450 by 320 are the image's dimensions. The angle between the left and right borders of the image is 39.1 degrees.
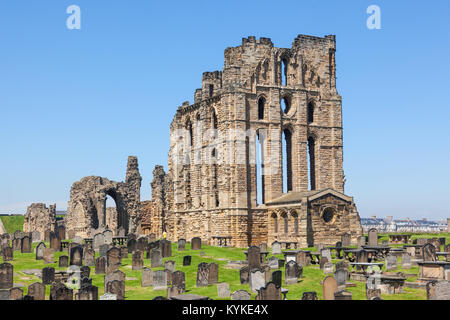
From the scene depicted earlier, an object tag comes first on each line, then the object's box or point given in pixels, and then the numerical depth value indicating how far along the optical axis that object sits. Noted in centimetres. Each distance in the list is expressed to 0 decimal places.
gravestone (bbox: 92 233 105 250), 3575
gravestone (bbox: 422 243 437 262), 2975
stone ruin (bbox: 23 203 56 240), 5847
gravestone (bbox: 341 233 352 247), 3856
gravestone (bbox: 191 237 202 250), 3719
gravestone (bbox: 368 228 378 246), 3791
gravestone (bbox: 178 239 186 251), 3691
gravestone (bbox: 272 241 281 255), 3516
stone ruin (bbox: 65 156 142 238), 5284
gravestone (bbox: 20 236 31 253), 3544
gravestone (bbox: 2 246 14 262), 3191
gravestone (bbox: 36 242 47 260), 3231
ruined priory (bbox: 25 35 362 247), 4209
